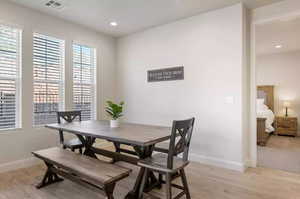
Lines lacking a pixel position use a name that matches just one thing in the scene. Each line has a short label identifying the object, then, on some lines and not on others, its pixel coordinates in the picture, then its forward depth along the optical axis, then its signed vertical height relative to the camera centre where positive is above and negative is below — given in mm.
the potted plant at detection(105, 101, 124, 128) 2626 -209
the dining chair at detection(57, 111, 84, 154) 2906 -650
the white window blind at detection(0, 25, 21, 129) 2949 +404
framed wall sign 3693 +574
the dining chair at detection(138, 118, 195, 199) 1811 -710
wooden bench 1795 -765
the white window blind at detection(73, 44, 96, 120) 3990 +476
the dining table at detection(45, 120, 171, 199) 2006 -425
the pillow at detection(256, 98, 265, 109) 6070 -103
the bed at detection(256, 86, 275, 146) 4449 -328
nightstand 5664 -834
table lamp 6011 -169
